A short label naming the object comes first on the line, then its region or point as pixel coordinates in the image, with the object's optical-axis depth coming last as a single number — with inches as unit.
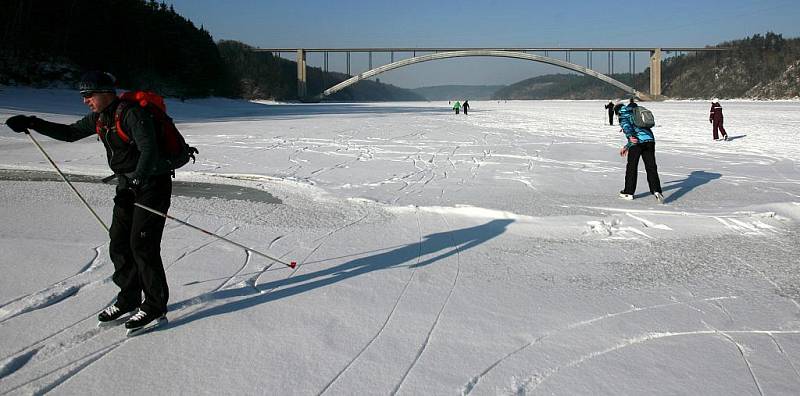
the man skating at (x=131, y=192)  133.9
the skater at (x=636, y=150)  305.3
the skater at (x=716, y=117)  699.4
